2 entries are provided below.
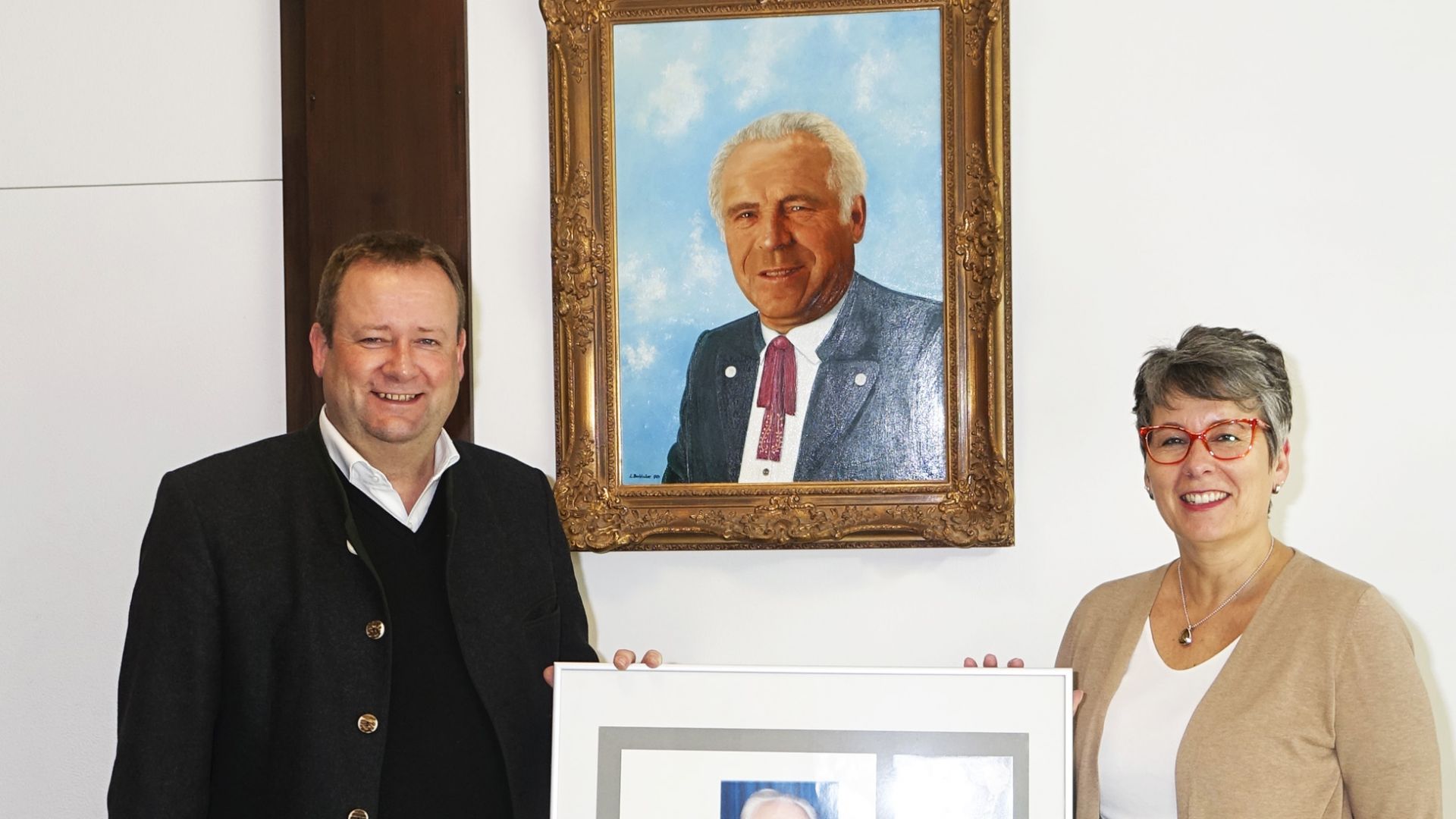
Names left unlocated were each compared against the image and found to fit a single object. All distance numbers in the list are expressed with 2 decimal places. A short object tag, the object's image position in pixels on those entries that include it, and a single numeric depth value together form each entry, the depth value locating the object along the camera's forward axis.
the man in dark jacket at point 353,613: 2.01
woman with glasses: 1.90
